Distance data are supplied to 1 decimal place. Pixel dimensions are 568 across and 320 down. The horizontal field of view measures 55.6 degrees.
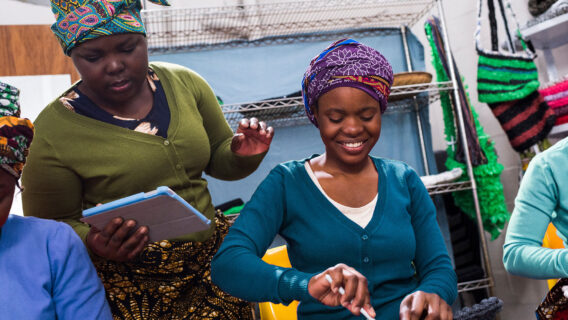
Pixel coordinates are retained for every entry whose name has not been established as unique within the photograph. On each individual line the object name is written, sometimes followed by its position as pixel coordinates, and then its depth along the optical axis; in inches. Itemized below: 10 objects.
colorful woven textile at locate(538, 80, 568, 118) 102.5
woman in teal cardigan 46.8
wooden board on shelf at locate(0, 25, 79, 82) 102.8
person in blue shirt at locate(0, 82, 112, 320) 40.0
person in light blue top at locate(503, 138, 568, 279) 54.2
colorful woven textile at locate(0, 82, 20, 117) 40.7
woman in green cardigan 51.4
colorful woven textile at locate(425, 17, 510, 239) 114.8
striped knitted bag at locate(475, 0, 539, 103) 105.3
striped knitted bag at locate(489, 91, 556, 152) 105.2
